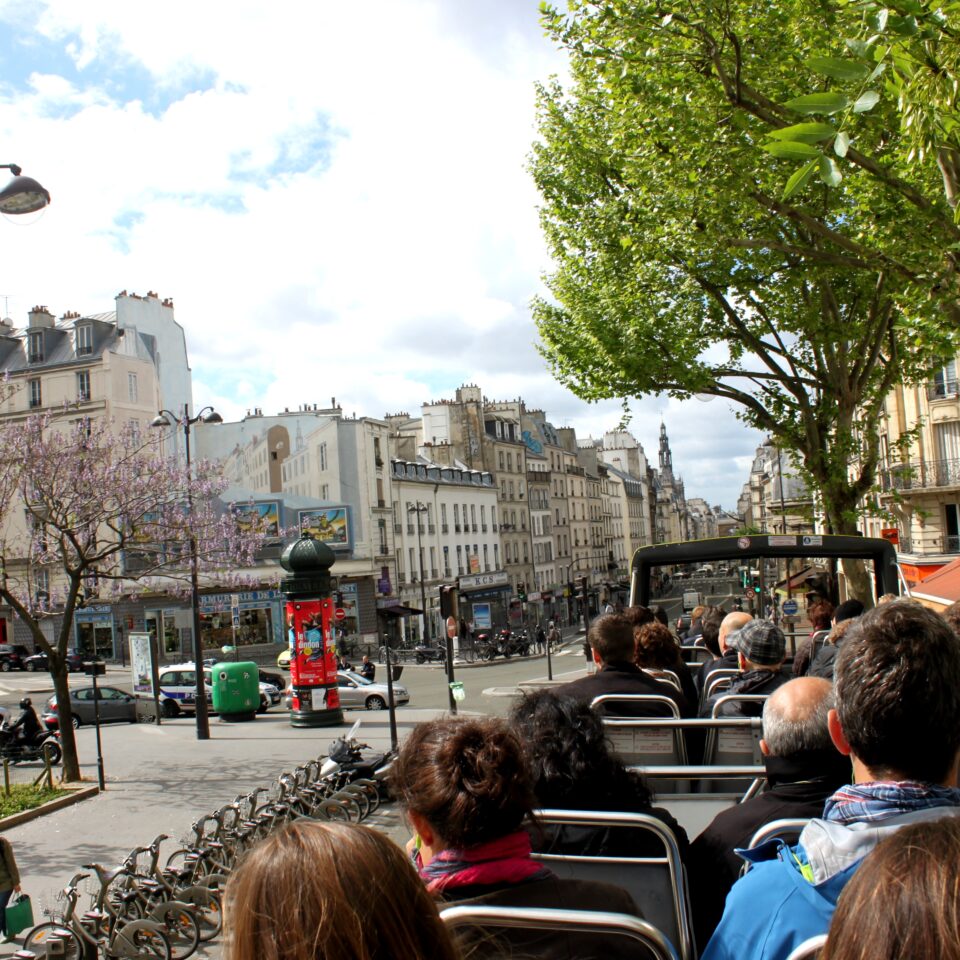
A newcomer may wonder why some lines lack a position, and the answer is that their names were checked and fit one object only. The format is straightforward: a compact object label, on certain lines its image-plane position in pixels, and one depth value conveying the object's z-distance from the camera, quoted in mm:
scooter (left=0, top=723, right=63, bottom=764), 19641
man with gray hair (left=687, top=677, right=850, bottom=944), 3178
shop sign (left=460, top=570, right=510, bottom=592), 65219
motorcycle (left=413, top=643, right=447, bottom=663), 44650
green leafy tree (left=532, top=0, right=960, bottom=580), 9305
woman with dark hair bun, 2383
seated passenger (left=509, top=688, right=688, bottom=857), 3281
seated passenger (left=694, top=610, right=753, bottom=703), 7211
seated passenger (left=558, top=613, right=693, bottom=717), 5430
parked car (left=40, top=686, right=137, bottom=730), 27328
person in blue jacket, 2125
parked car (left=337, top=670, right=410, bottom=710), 29000
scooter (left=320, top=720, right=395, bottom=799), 13172
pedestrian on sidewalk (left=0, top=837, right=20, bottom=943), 8055
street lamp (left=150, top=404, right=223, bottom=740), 20969
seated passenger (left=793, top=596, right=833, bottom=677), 7552
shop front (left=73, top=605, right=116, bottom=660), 51062
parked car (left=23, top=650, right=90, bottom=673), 43250
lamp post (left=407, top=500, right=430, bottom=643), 56594
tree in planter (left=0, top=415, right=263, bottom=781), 16719
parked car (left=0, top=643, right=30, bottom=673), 47781
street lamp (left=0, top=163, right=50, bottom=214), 8031
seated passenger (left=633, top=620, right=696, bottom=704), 7121
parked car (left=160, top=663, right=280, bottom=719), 28875
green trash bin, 26016
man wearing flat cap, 5461
